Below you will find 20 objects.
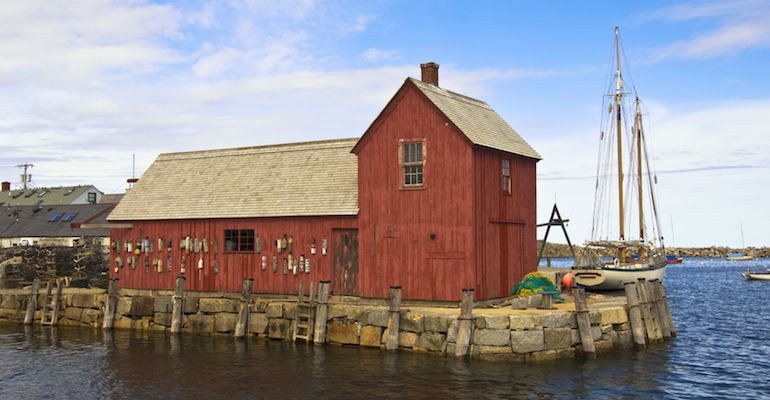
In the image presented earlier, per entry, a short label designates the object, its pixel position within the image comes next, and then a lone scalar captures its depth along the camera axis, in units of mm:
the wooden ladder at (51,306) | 28672
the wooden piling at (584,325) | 18969
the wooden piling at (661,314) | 22875
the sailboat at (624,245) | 45519
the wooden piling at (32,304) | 29375
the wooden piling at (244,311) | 23875
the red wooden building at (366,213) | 22141
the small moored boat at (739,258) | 132000
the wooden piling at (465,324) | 18844
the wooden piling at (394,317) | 20234
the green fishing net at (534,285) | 22375
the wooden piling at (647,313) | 21391
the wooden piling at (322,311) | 21891
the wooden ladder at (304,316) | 22469
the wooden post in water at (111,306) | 26953
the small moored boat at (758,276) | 67938
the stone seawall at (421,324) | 18797
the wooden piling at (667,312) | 23375
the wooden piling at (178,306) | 25203
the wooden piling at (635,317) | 20439
